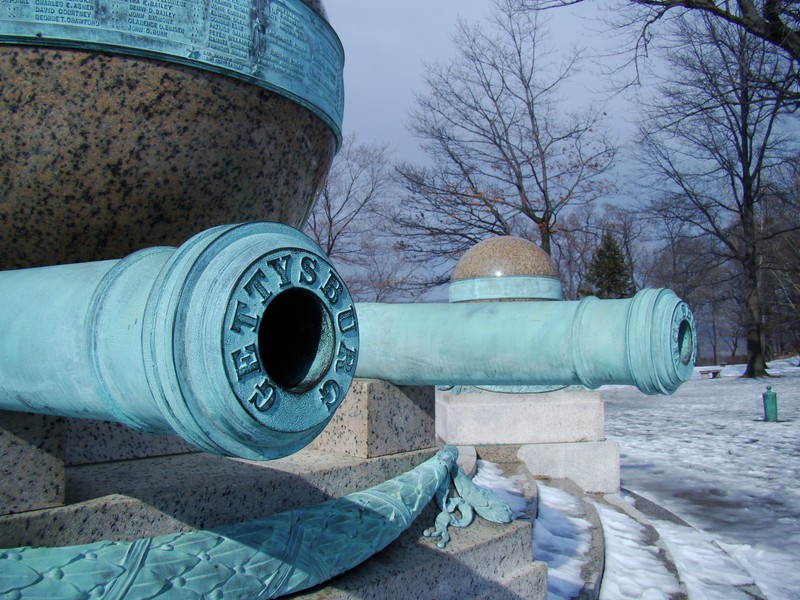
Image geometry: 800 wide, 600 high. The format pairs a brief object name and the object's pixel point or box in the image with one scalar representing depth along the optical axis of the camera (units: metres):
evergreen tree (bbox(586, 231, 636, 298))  36.88
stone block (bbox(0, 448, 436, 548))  1.89
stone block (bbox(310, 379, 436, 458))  2.87
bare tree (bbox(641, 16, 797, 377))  25.66
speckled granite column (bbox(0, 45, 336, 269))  1.91
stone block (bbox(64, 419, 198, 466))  2.33
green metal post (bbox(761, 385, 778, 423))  13.23
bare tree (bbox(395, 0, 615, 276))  25.73
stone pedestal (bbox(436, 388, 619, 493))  7.53
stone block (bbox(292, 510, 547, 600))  2.37
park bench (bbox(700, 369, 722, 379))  26.95
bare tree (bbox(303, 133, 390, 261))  25.14
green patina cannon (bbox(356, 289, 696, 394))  2.01
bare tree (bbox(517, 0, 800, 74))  11.98
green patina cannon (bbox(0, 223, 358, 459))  1.15
